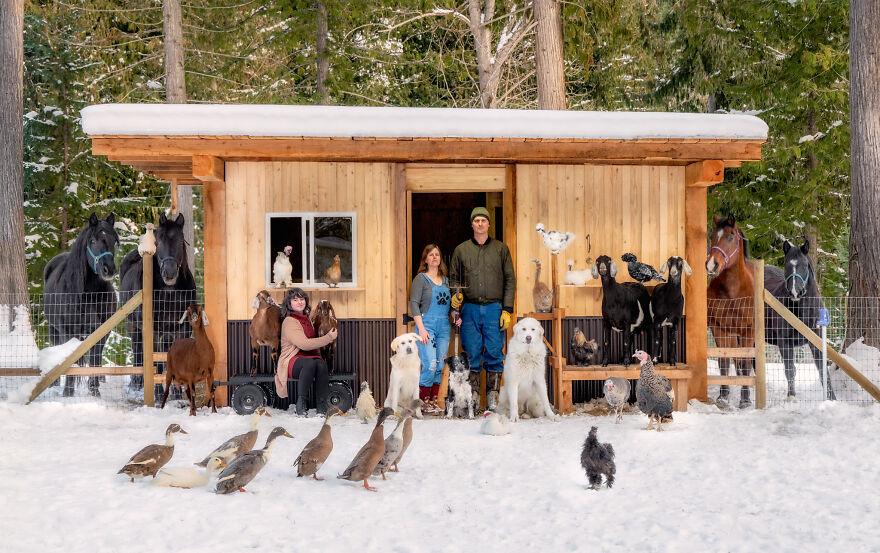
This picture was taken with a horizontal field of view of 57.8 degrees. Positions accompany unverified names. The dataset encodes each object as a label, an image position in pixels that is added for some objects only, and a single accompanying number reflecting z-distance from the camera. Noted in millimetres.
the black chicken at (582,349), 8531
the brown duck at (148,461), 5496
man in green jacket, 8328
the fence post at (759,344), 8562
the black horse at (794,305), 9398
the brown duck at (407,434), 5939
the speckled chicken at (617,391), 7836
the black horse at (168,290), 8820
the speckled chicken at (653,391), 7445
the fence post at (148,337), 8656
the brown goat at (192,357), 8023
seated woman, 8023
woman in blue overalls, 8156
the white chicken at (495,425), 7281
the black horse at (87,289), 9672
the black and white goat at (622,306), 8414
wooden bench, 8406
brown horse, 9258
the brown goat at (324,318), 8242
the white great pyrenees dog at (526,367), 7902
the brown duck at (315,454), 5680
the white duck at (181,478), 5422
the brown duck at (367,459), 5516
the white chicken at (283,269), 8578
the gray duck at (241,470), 5266
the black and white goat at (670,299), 8422
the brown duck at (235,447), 5724
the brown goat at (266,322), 8180
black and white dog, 8047
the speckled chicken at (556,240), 8477
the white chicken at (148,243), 9039
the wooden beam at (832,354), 8109
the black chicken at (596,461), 5539
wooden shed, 8055
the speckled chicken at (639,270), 8461
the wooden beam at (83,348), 8453
